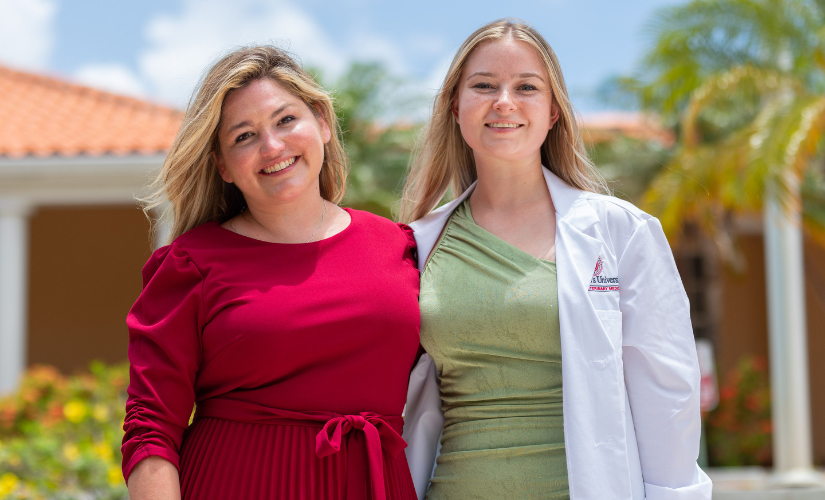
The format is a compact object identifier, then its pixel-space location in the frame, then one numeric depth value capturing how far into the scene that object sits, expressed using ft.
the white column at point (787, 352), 27.07
